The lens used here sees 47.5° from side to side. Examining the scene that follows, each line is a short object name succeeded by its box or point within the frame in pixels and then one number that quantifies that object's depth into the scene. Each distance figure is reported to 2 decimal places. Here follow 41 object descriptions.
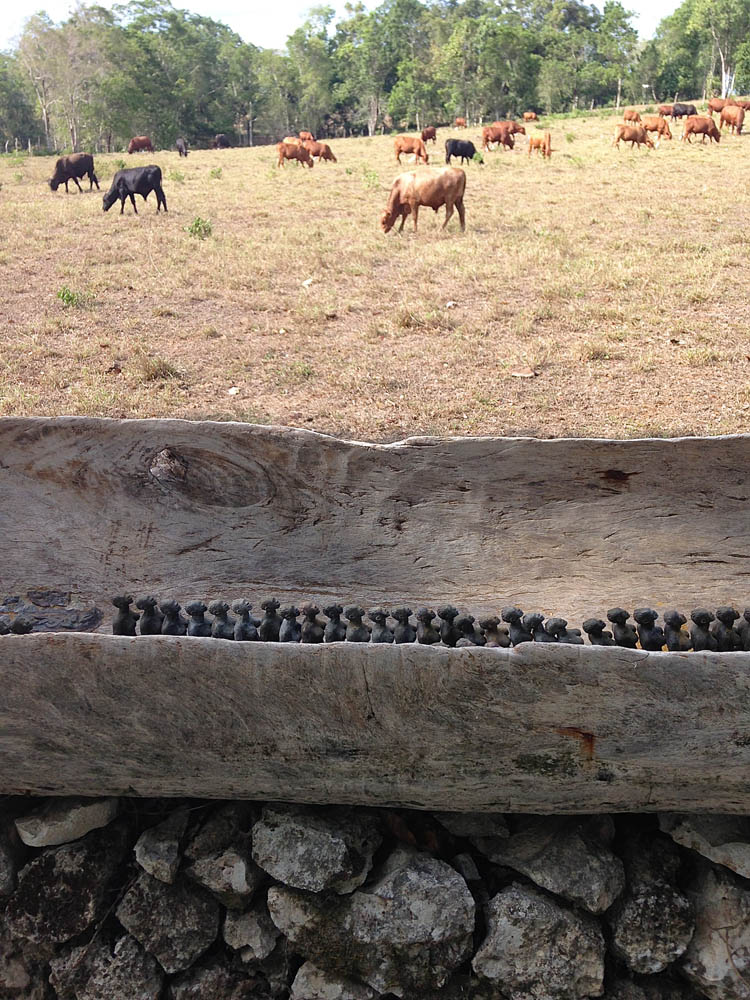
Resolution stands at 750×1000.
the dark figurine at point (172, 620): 3.17
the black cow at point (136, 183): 15.67
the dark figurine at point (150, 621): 3.28
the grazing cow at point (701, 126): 23.75
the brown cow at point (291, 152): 23.91
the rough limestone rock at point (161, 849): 2.72
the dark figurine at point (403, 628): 3.19
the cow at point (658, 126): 25.19
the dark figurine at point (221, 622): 3.24
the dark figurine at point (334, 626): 3.23
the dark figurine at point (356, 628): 3.12
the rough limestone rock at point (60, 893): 2.72
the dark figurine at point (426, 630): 3.19
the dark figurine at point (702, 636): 3.08
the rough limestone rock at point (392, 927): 2.59
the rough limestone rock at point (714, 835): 2.59
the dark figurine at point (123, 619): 3.26
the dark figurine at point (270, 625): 3.26
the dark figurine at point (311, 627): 3.23
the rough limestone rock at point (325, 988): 2.63
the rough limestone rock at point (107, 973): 2.67
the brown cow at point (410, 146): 23.62
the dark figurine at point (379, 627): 3.26
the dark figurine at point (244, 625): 3.23
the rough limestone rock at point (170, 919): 2.70
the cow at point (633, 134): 23.22
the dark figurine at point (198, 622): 3.18
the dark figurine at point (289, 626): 3.24
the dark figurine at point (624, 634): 3.12
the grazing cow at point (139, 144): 30.98
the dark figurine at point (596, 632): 2.99
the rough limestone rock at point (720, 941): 2.50
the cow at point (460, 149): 22.47
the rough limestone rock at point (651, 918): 2.57
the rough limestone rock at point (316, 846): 2.64
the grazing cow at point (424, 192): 13.45
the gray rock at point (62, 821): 2.76
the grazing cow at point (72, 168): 19.12
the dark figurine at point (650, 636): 3.11
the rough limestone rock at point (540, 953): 2.55
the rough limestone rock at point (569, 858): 2.61
